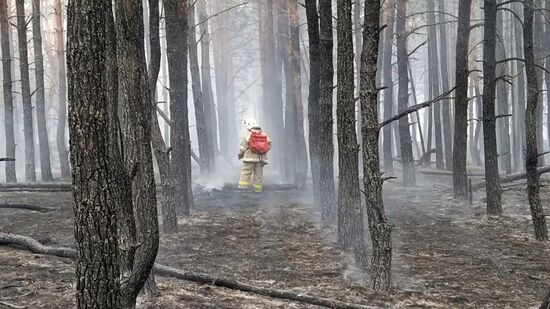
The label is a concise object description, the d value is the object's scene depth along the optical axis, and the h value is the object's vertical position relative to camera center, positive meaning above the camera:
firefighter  14.95 -0.01
